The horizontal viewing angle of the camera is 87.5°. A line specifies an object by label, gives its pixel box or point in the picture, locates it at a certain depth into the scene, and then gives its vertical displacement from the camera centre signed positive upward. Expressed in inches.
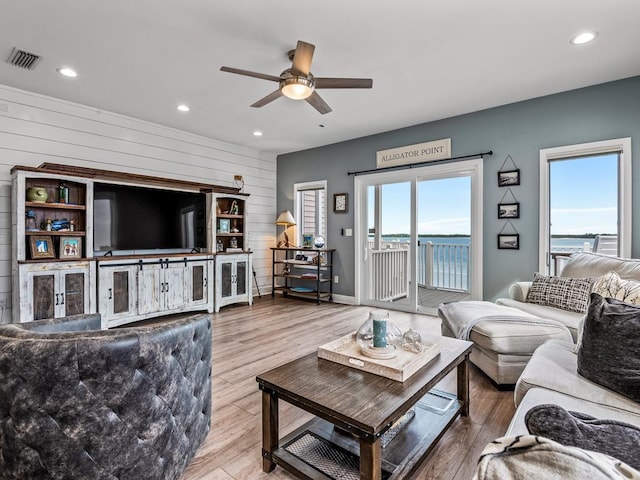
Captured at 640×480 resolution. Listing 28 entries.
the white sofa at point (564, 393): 51.1 -26.2
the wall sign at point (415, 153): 176.6 +47.5
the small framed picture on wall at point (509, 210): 155.4 +13.5
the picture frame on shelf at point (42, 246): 137.7 -3.5
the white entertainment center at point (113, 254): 133.7 -7.8
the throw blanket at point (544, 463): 17.3 -12.2
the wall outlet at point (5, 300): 138.7 -25.9
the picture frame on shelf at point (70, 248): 145.6 -4.4
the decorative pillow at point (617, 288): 68.1 -10.7
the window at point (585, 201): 133.7 +16.4
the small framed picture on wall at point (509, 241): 155.8 -1.1
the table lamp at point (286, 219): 230.1 +13.3
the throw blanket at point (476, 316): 98.7 -24.1
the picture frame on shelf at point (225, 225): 206.8 +7.9
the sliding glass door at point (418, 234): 172.6 +2.6
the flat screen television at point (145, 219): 159.6 +10.2
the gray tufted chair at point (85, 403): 46.7 -24.1
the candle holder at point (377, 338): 65.9 -20.5
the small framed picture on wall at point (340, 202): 217.0 +23.6
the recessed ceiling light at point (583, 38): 102.2 +62.6
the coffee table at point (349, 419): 49.1 -28.5
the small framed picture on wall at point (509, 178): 154.9 +28.6
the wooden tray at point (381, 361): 60.9 -23.5
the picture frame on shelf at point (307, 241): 237.0 -1.9
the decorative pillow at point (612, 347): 53.1 -18.0
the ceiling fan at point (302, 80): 96.6 +48.4
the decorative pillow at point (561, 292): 111.8 -18.7
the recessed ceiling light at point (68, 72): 124.0 +62.7
